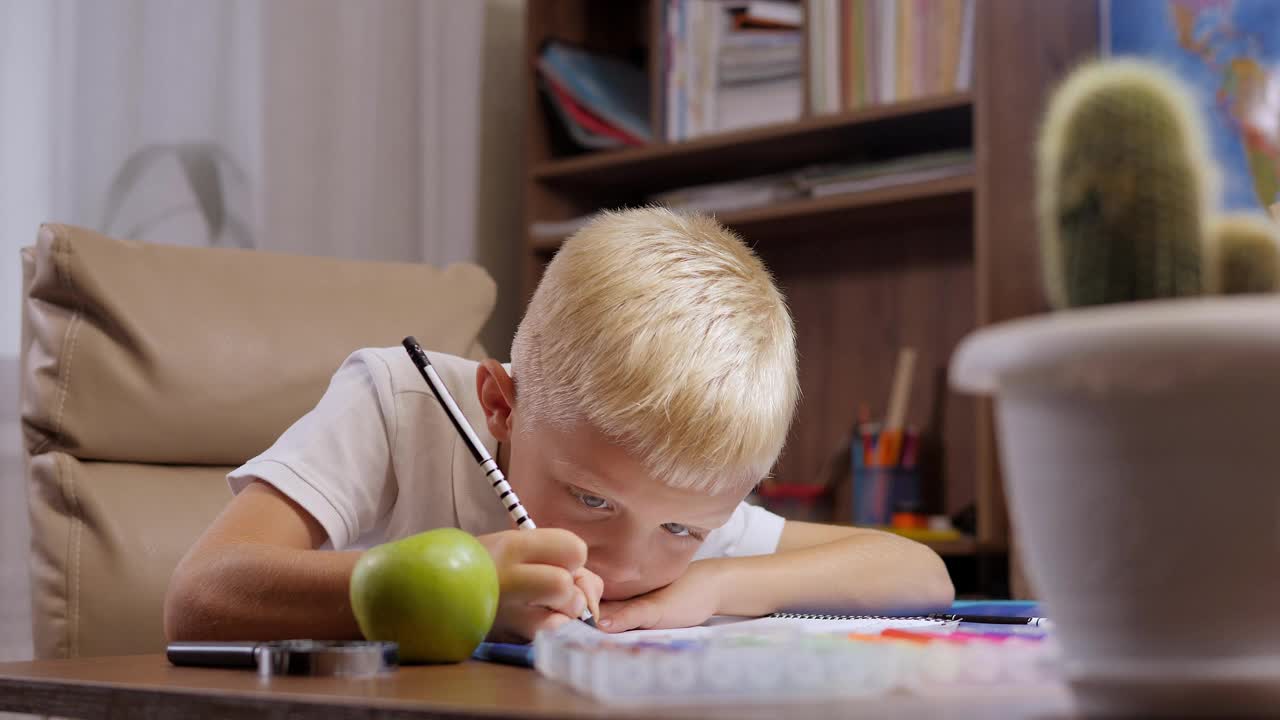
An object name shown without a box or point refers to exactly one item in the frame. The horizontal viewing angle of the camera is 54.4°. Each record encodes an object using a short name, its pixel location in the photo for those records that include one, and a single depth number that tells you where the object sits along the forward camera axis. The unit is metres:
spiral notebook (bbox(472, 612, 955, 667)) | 0.72
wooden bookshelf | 2.20
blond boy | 0.89
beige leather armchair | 1.39
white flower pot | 0.40
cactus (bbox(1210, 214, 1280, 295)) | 0.44
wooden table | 0.46
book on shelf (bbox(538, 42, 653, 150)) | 2.71
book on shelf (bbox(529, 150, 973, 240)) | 2.31
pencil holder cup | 2.44
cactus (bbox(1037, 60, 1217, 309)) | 0.43
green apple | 0.73
